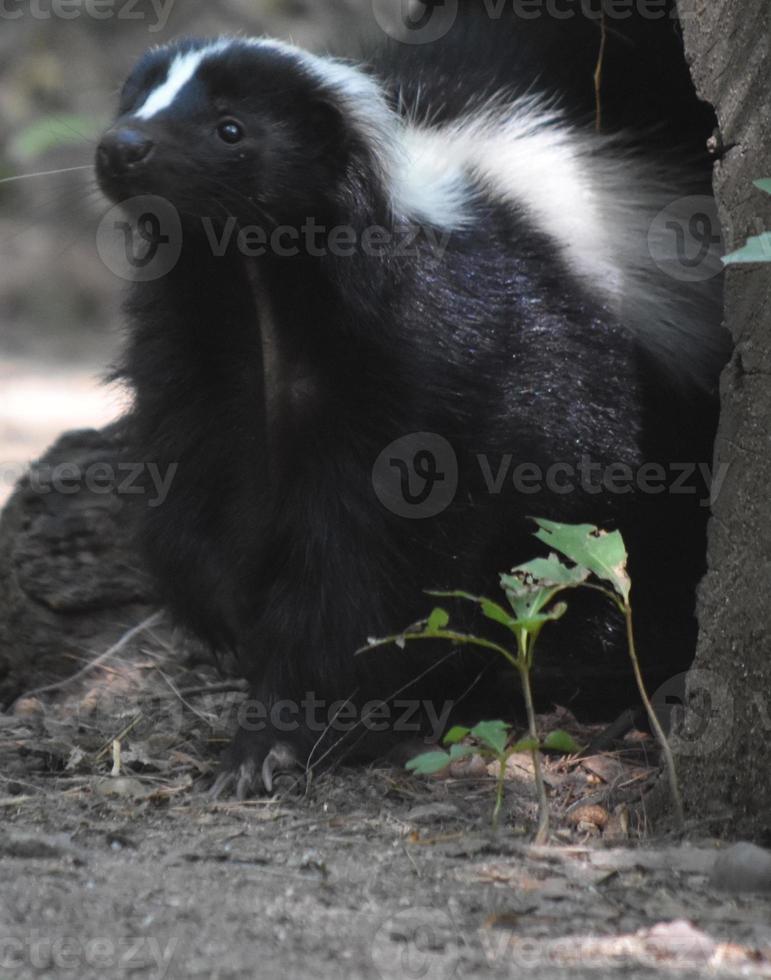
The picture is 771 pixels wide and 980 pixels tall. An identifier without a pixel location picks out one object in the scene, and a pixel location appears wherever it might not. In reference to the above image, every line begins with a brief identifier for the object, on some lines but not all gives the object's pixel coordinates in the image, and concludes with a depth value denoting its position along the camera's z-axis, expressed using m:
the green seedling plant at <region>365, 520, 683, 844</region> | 7.37
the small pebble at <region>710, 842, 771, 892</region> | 6.55
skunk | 8.66
